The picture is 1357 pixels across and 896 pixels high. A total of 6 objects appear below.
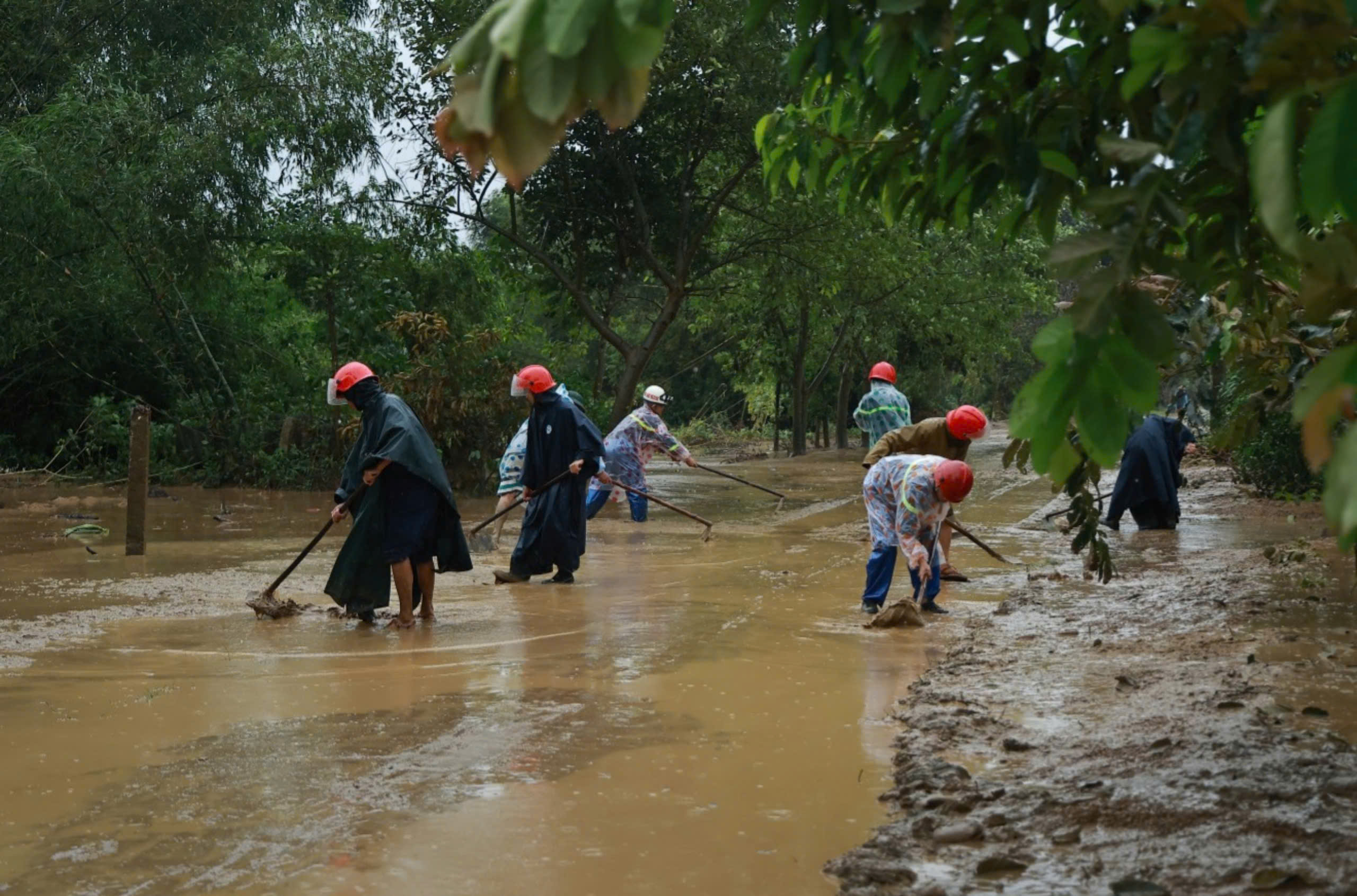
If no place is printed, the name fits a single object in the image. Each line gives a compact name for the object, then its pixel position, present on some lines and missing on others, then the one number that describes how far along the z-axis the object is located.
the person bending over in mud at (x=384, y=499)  9.34
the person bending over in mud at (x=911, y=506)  8.87
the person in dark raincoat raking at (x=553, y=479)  11.61
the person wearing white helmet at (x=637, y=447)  16.09
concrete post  12.99
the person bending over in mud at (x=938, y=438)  10.29
